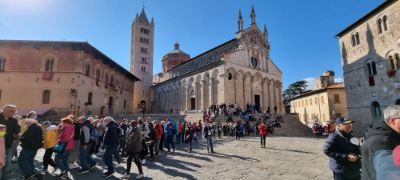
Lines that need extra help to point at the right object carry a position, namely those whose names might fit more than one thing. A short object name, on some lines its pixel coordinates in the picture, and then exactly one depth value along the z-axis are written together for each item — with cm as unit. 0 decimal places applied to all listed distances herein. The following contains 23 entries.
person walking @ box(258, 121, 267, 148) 1190
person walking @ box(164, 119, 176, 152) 1047
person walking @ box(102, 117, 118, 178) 622
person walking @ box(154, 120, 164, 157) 933
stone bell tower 4750
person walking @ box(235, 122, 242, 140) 1605
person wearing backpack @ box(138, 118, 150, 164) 772
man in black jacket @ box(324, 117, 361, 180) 342
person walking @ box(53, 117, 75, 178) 609
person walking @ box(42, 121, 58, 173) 615
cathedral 3090
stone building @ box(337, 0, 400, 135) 1836
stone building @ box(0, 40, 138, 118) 2138
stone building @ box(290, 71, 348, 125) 3328
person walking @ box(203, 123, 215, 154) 1007
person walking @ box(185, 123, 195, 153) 1084
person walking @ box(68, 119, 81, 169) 688
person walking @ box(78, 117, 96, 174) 648
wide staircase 2130
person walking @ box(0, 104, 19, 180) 498
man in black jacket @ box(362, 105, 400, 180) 184
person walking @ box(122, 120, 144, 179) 596
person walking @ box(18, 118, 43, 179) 523
